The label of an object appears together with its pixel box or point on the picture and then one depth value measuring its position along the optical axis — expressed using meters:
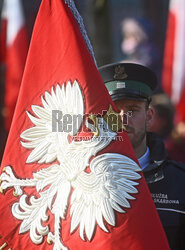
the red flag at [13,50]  14.58
